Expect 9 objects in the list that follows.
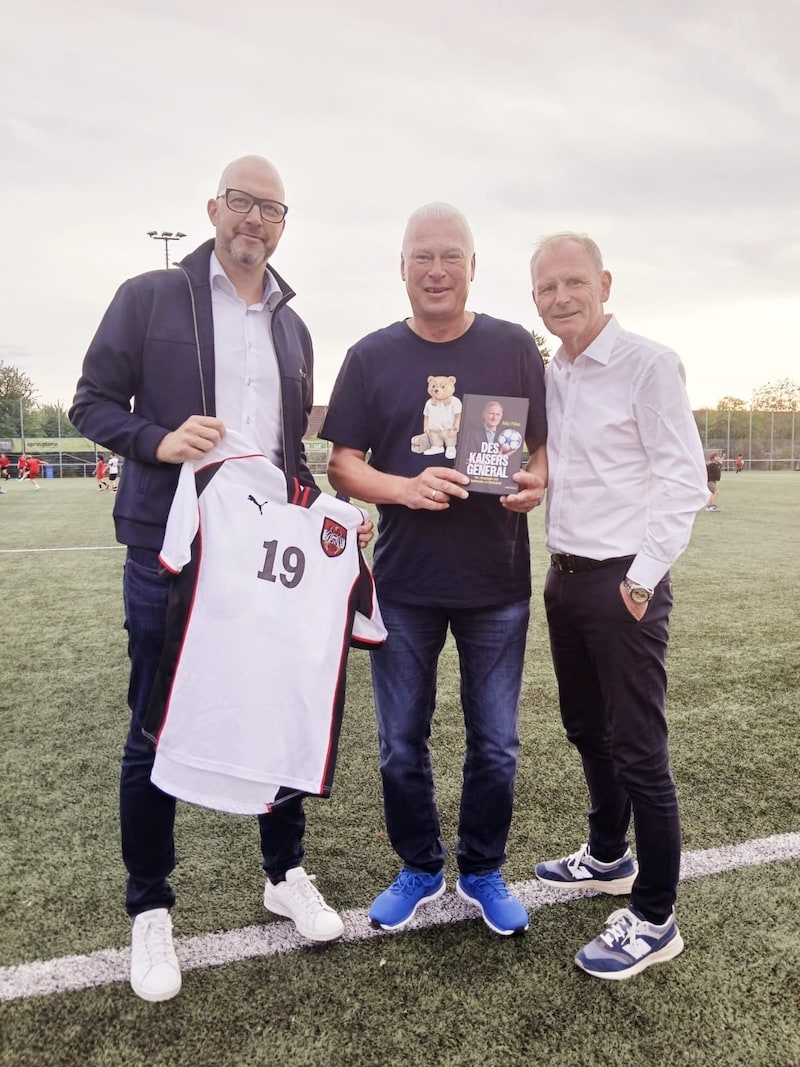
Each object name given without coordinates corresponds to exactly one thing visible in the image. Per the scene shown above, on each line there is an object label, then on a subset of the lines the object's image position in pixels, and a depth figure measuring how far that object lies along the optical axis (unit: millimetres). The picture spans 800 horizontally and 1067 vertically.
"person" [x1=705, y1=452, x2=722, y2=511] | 19188
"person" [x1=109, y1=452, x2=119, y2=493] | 27703
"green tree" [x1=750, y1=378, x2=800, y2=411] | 79381
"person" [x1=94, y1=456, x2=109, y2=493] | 28777
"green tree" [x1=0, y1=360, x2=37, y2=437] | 53938
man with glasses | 2148
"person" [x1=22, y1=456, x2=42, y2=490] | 32353
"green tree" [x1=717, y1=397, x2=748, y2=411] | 82562
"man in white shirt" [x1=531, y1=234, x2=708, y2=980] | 2115
